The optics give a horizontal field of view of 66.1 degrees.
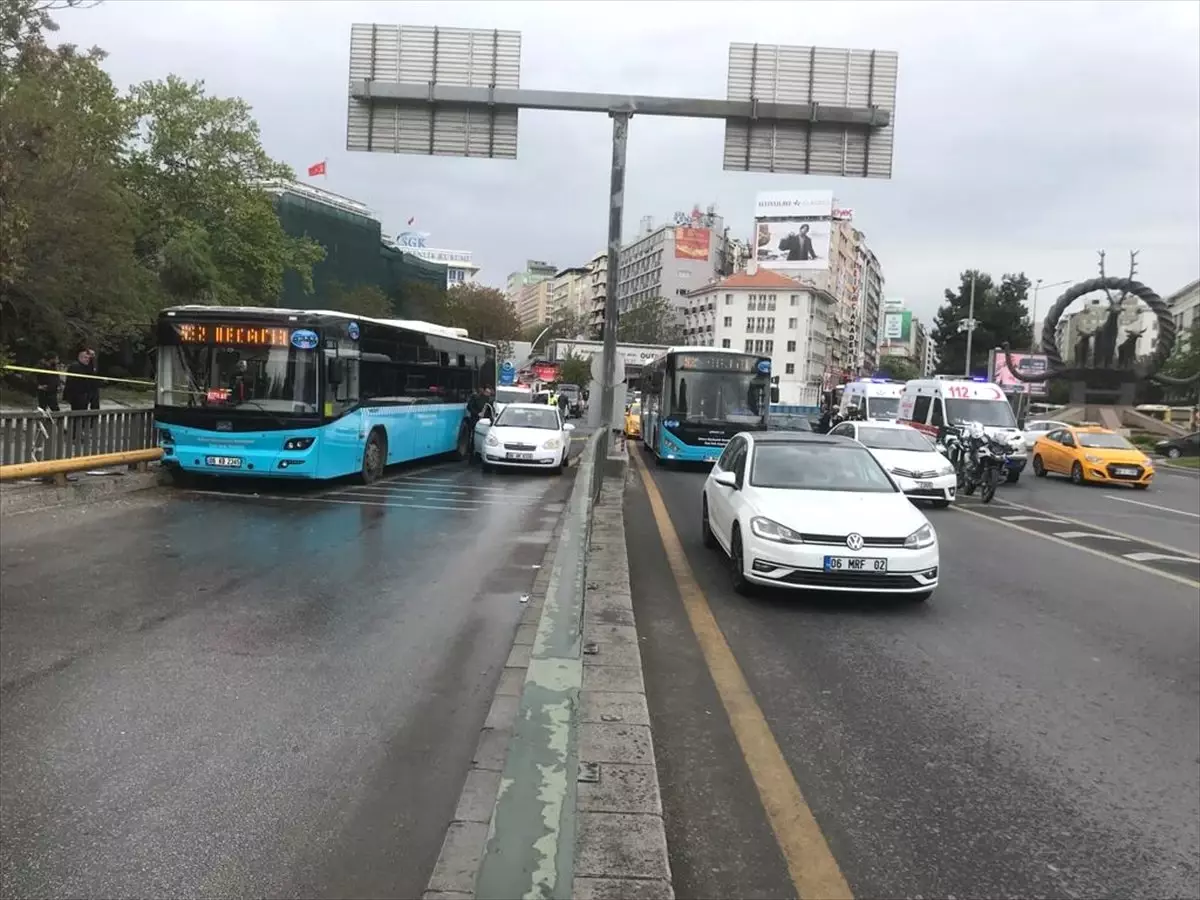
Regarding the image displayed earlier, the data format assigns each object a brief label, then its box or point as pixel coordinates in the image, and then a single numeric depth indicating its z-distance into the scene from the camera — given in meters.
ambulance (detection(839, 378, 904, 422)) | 30.28
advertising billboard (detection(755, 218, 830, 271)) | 117.81
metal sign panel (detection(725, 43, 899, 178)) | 15.56
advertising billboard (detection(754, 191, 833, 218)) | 116.25
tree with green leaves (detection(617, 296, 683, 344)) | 111.94
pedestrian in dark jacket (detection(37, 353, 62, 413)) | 16.22
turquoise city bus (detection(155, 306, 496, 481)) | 13.59
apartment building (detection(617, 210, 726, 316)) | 131.38
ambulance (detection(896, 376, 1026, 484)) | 22.45
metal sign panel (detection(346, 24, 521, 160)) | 15.66
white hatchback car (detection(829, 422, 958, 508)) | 15.66
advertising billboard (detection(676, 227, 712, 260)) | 131.38
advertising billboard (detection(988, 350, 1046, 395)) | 65.38
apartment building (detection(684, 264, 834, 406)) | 108.06
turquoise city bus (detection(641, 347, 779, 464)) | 22.22
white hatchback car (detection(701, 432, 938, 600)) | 7.59
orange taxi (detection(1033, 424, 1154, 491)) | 23.12
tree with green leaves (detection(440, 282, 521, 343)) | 80.06
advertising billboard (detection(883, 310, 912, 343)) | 171.89
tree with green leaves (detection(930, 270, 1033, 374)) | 78.38
